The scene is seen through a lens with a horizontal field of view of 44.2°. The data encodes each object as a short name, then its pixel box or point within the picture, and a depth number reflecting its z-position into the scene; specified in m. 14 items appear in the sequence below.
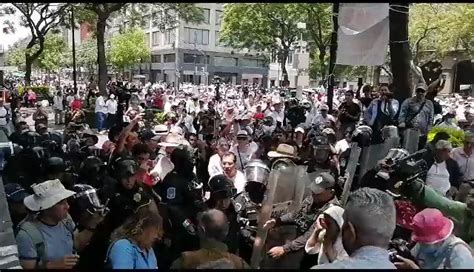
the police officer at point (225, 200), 4.65
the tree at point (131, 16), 22.95
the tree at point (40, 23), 30.91
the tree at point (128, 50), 68.62
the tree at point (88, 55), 76.38
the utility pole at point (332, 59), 10.70
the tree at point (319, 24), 32.15
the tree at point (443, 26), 36.14
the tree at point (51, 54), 51.25
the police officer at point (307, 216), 4.43
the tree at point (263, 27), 42.66
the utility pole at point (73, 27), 27.31
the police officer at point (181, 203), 4.46
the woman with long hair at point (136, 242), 3.43
